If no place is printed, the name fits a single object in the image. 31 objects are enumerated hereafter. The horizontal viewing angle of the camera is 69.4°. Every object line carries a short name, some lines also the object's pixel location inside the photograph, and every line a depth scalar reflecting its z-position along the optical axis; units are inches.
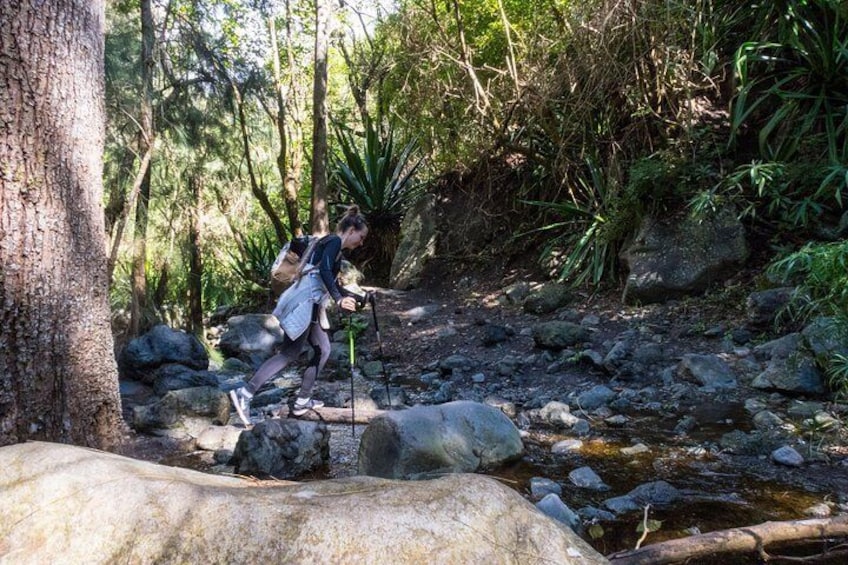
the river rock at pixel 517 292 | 305.3
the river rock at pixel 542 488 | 120.5
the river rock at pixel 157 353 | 251.4
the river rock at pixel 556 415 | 167.6
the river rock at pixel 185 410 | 176.7
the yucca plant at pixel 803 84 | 221.6
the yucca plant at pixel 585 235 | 282.0
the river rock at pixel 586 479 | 124.4
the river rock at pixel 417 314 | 309.4
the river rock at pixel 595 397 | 180.7
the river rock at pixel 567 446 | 147.9
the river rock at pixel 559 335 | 231.3
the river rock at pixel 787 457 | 125.4
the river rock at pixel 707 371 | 178.5
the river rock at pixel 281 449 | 134.7
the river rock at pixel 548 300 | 278.1
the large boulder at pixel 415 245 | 382.9
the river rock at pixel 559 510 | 102.5
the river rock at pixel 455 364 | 236.5
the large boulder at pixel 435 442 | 127.6
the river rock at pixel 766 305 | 198.2
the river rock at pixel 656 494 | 113.9
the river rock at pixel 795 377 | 158.4
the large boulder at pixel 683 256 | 239.0
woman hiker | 163.5
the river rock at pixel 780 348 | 174.7
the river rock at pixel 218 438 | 162.7
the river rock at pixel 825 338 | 134.1
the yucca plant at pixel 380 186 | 424.2
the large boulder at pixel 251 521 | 53.2
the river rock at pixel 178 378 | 239.8
